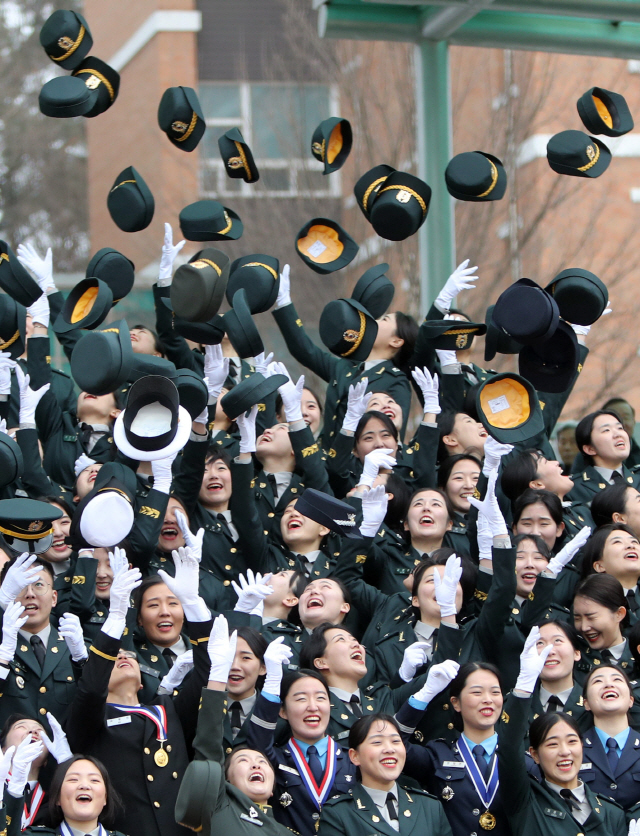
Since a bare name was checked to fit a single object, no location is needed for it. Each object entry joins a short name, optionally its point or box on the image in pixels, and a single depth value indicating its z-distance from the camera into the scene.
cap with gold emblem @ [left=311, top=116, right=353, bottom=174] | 15.75
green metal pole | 18.22
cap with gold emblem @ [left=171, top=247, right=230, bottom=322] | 13.04
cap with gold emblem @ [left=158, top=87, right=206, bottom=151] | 15.86
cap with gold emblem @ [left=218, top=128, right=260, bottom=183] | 16.03
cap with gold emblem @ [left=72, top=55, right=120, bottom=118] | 15.58
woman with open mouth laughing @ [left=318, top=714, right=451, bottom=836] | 10.92
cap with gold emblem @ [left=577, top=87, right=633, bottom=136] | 15.48
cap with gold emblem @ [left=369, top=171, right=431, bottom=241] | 15.09
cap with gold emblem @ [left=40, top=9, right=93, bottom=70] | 15.56
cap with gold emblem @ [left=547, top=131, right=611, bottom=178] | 15.15
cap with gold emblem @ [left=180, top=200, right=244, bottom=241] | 15.34
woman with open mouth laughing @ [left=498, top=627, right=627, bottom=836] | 11.22
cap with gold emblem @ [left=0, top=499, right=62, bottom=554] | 11.80
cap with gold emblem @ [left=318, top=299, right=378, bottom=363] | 14.95
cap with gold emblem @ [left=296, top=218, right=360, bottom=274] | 16.09
